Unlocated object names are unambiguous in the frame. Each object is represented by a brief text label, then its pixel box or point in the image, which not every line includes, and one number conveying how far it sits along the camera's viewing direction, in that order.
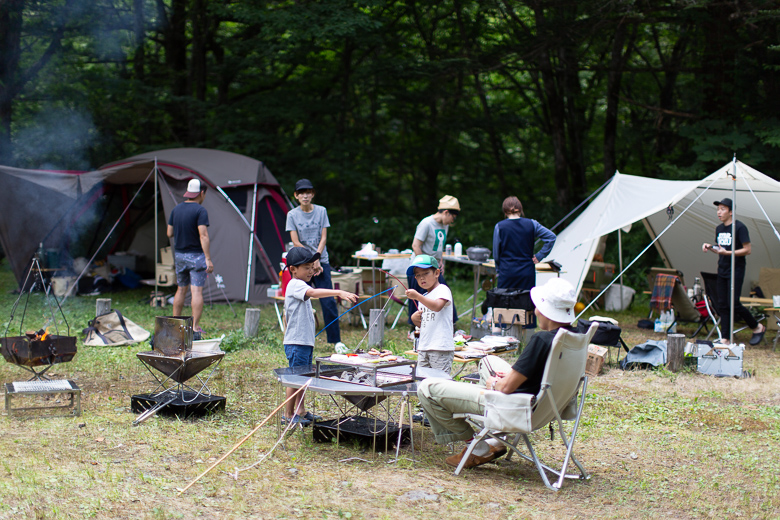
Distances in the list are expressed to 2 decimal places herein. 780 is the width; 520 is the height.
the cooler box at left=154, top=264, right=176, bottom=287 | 9.74
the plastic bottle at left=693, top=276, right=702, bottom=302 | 7.71
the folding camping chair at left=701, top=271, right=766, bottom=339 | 7.15
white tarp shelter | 7.51
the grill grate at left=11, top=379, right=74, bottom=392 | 4.40
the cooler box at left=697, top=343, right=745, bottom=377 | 5.96
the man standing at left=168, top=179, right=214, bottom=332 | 6.66
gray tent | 9.16
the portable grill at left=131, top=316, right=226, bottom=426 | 4.33
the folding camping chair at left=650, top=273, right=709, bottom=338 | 7.88
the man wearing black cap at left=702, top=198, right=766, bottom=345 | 7.00
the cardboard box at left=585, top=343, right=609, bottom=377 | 5.97
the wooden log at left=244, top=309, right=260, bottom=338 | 6.94
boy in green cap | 4.06
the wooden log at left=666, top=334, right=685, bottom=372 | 6.10
